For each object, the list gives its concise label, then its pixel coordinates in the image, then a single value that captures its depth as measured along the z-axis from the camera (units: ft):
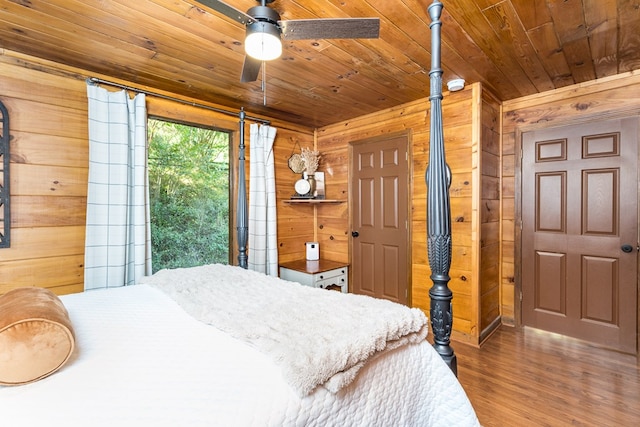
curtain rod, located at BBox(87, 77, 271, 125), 7.36
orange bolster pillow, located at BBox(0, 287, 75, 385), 2.69
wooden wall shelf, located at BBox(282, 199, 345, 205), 11.58
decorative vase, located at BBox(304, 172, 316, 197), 12.12
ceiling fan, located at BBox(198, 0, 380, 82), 4.39
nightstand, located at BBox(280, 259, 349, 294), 10.25
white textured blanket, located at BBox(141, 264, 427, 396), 3.03
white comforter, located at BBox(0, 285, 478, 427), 2.45
